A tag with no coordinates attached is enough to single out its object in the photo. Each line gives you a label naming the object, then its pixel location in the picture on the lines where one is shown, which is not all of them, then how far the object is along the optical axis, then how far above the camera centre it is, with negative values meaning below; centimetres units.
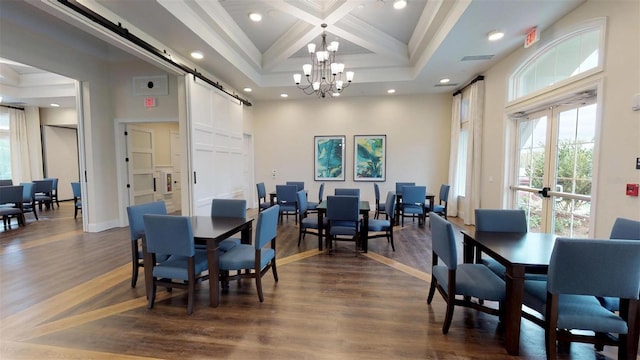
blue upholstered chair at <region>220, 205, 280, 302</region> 254 -91
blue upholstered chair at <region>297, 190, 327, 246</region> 443 -93
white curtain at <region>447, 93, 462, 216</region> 673 +29
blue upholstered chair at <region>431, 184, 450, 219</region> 584 -91
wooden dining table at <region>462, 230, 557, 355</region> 182 -68
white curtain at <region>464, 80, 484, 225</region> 559 +40
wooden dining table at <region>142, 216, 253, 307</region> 242 -69
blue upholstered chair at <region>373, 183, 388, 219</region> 588 -91
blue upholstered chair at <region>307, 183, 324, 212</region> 541 -86
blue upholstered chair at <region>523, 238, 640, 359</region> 158 -75
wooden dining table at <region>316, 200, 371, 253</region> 412 -93
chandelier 423 +202
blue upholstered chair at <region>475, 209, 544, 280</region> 270 -55
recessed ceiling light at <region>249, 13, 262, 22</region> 431 +249
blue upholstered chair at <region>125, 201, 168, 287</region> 283 -70
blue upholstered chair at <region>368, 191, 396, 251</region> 420 -93
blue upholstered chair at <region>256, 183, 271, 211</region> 616 -64
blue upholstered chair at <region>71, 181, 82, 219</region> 649 -77
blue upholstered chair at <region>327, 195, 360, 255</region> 394 -73
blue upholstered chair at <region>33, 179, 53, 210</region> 709 -73
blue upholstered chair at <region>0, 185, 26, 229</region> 541 -80
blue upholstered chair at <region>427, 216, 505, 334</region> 203 -92
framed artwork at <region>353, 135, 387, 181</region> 754 +28
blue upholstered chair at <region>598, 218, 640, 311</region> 191 -51
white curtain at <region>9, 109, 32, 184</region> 796 +55
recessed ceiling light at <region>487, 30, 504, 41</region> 382 +197
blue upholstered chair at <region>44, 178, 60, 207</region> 762 -78
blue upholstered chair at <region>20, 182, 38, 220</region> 630 -73
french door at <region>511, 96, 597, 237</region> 322 +1
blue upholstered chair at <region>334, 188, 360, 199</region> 536 -53
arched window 299 +145
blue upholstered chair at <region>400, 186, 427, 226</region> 559 -66
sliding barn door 479 +45
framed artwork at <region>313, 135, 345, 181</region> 770 +28
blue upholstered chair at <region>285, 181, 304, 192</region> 689 -48
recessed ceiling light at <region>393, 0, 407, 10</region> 385 +242
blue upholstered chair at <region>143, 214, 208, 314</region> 230 -76
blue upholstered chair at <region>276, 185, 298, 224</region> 563 -67
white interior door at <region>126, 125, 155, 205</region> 578 +3
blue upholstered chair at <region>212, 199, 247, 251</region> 338 -56
